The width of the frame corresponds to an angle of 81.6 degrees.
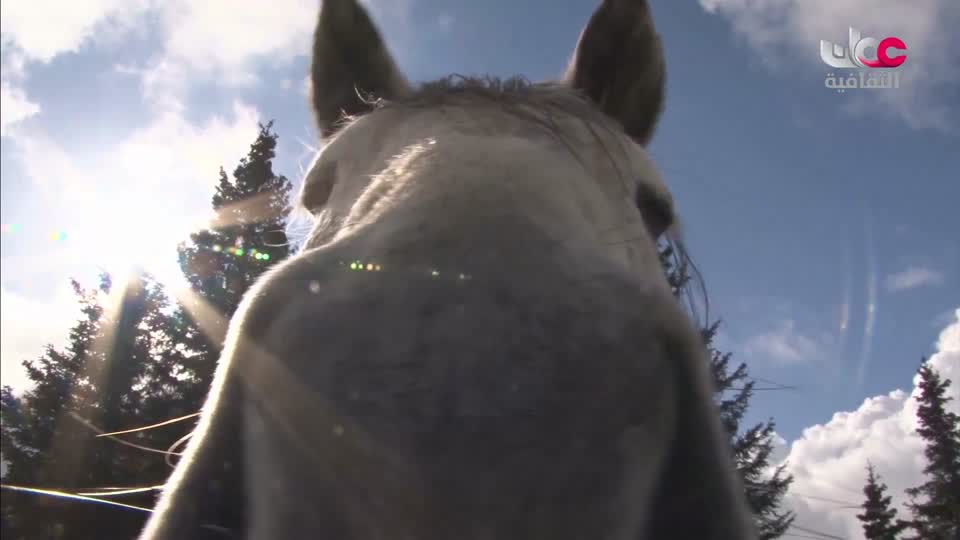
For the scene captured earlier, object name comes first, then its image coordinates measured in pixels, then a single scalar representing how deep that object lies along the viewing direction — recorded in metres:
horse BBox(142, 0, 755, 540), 0.89
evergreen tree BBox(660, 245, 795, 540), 9.39
